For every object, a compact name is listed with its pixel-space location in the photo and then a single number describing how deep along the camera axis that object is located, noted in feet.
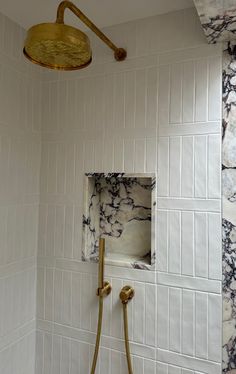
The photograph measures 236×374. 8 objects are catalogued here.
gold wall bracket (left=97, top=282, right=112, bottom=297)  4.59
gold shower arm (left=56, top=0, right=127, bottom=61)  3.26
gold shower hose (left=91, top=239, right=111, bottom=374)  4.56
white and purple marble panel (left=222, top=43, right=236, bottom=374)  3.98
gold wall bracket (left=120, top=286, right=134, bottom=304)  4.45
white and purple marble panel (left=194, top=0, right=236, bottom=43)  3.32
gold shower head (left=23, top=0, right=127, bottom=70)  2.99
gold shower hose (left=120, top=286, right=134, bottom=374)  4.43
